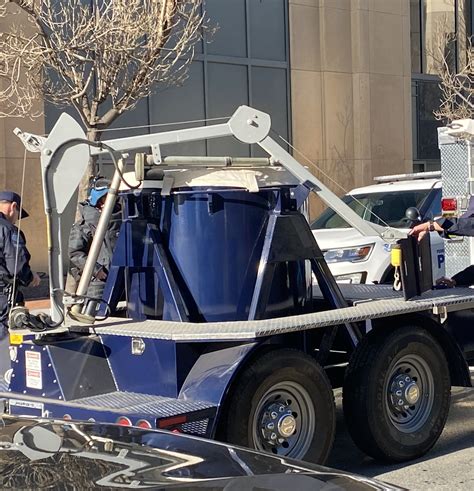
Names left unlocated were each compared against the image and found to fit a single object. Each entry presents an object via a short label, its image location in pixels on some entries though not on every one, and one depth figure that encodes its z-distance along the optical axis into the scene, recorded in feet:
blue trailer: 16.98
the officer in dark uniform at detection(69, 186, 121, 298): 23.19
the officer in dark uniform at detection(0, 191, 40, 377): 21.67
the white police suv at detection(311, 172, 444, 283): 33.71
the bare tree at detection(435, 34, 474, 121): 59.36
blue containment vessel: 18.47
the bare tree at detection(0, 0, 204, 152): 36.73
